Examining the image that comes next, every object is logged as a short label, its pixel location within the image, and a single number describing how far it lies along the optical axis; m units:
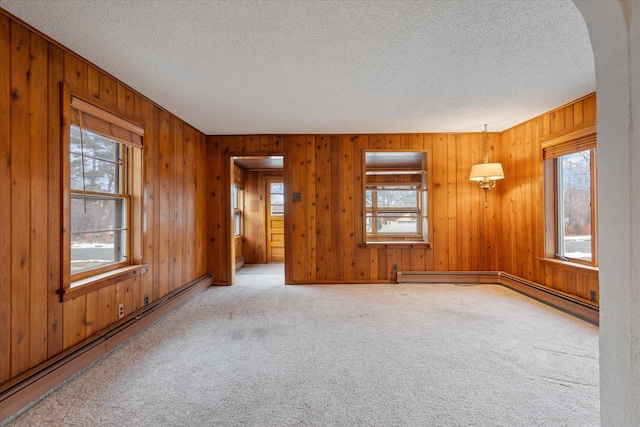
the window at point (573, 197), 3.15
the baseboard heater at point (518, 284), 3.05
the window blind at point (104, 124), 2.21
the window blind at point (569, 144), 3.01
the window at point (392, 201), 5.99
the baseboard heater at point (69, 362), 1.66
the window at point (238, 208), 6.50
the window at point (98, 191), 2.16
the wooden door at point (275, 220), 6.96
